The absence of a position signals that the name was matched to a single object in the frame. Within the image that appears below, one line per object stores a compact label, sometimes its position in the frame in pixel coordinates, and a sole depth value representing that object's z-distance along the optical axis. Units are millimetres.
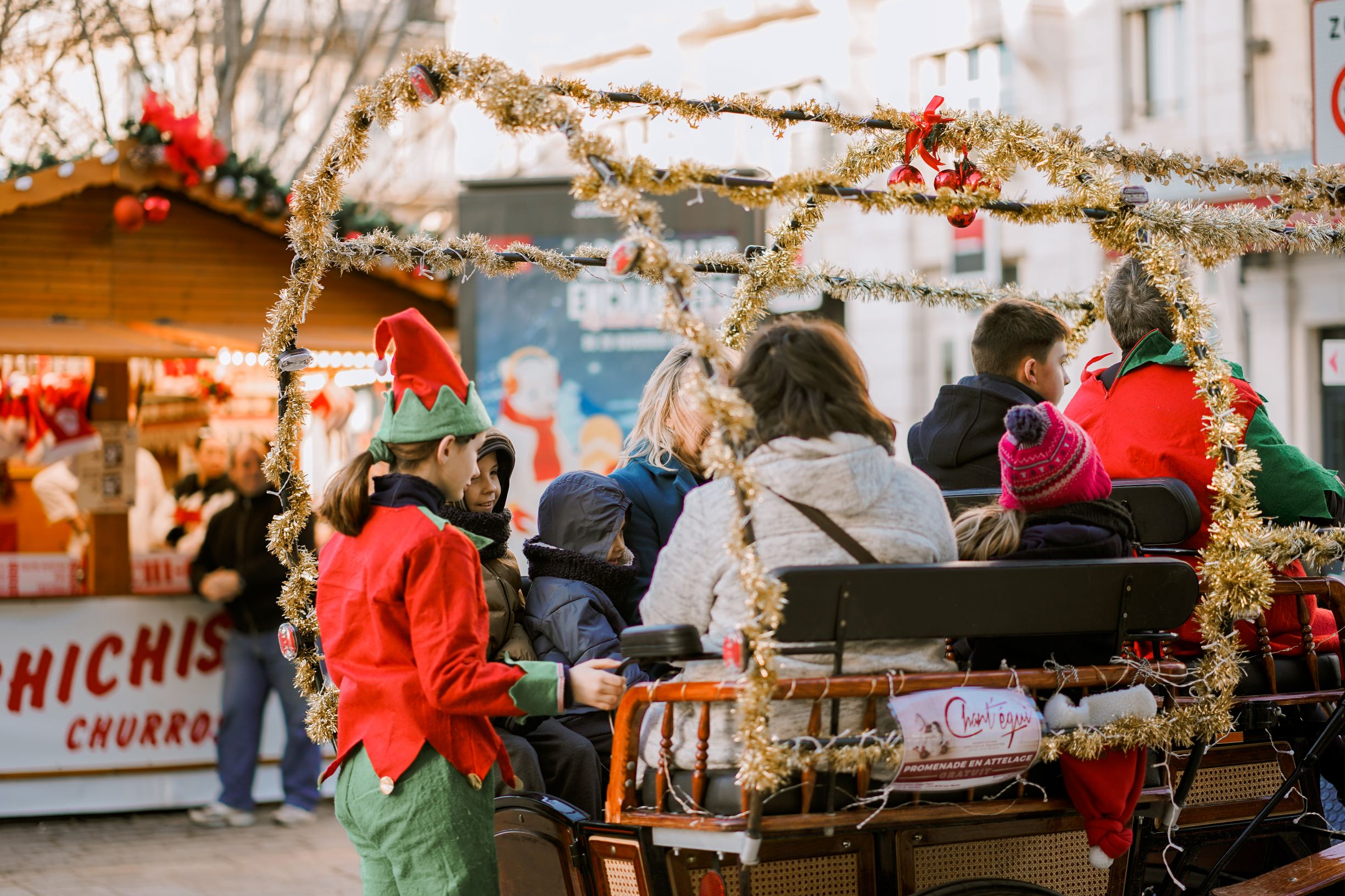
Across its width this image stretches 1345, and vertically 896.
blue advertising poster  10094
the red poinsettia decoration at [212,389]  9734
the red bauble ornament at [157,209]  8469
